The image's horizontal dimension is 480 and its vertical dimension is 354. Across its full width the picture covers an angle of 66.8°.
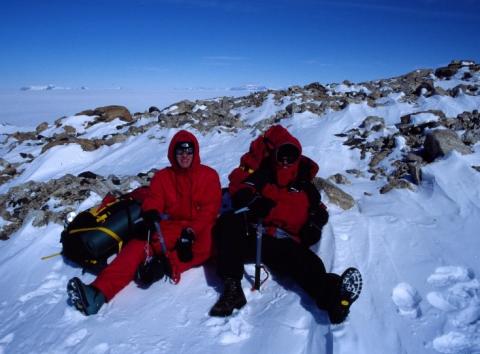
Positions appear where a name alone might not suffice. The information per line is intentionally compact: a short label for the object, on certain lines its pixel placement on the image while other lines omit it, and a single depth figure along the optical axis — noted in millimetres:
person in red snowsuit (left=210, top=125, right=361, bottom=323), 3198
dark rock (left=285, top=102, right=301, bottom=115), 10859
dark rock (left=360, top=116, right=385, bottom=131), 8261
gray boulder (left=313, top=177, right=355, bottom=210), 5043
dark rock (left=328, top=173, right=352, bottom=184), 6086
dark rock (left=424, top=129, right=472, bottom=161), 5824
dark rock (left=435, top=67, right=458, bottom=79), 13570
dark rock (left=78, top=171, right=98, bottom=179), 7738
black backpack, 3994
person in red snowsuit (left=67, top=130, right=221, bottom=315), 3654
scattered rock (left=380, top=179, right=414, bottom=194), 5363
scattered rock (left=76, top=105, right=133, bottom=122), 17375
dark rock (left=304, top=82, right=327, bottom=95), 14327
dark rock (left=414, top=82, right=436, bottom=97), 10629
